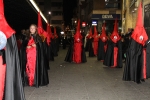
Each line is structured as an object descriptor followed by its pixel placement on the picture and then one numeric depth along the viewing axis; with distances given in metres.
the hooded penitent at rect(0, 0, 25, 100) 2.25
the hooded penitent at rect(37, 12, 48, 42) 5.35
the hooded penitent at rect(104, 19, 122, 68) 7.16
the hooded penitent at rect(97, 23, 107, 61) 9.34
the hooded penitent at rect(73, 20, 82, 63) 8.50
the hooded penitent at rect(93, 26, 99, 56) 11.17
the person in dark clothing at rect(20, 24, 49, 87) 4.45
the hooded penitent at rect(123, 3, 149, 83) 4.93
